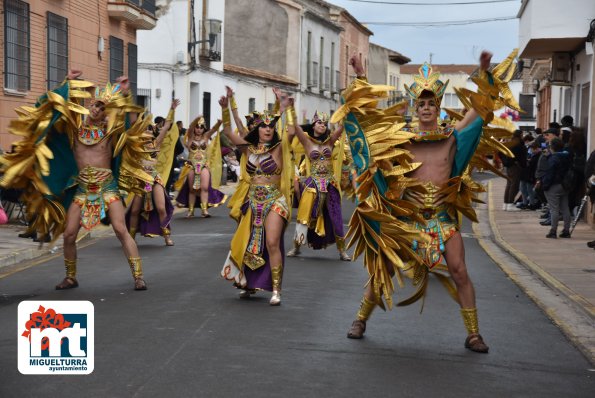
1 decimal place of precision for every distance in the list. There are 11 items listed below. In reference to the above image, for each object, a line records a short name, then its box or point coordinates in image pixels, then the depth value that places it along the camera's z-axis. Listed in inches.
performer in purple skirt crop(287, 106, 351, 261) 548.1
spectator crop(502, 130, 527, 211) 944.3
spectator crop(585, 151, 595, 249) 593.1
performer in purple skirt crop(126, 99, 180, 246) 597.6
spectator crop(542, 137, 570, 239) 697.0
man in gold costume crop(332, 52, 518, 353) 298.2
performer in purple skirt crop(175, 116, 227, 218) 802.4
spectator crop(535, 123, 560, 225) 702.5
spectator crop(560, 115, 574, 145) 777.6
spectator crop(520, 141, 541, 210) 938.1
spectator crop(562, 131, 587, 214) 711.1
